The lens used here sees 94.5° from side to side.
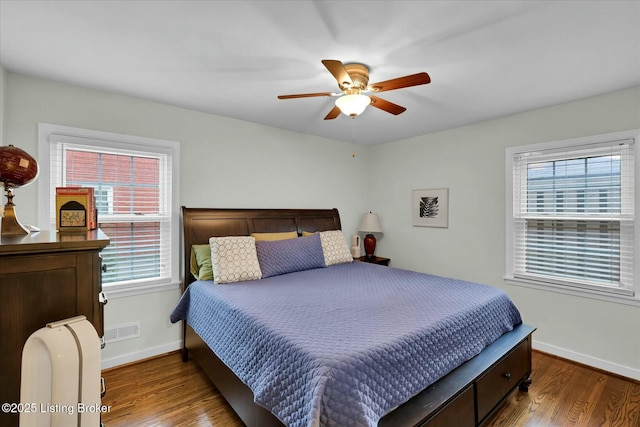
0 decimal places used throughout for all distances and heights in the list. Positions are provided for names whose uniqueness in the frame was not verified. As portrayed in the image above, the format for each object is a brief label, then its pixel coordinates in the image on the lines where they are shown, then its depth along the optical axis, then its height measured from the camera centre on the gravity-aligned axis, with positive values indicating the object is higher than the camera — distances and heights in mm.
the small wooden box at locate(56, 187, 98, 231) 1487 +19
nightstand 4281 -684
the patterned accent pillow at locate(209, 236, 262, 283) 2619 -432
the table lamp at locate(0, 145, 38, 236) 1190 +158
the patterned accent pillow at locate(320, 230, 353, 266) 3457 -423
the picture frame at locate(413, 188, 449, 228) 3787 +69
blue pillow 2893 -436
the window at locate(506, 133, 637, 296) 2566 -7
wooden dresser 968 -266
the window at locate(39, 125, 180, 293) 2439 +197
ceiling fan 1803 +829
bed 1313 -753
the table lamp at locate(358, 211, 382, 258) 4426 -243
